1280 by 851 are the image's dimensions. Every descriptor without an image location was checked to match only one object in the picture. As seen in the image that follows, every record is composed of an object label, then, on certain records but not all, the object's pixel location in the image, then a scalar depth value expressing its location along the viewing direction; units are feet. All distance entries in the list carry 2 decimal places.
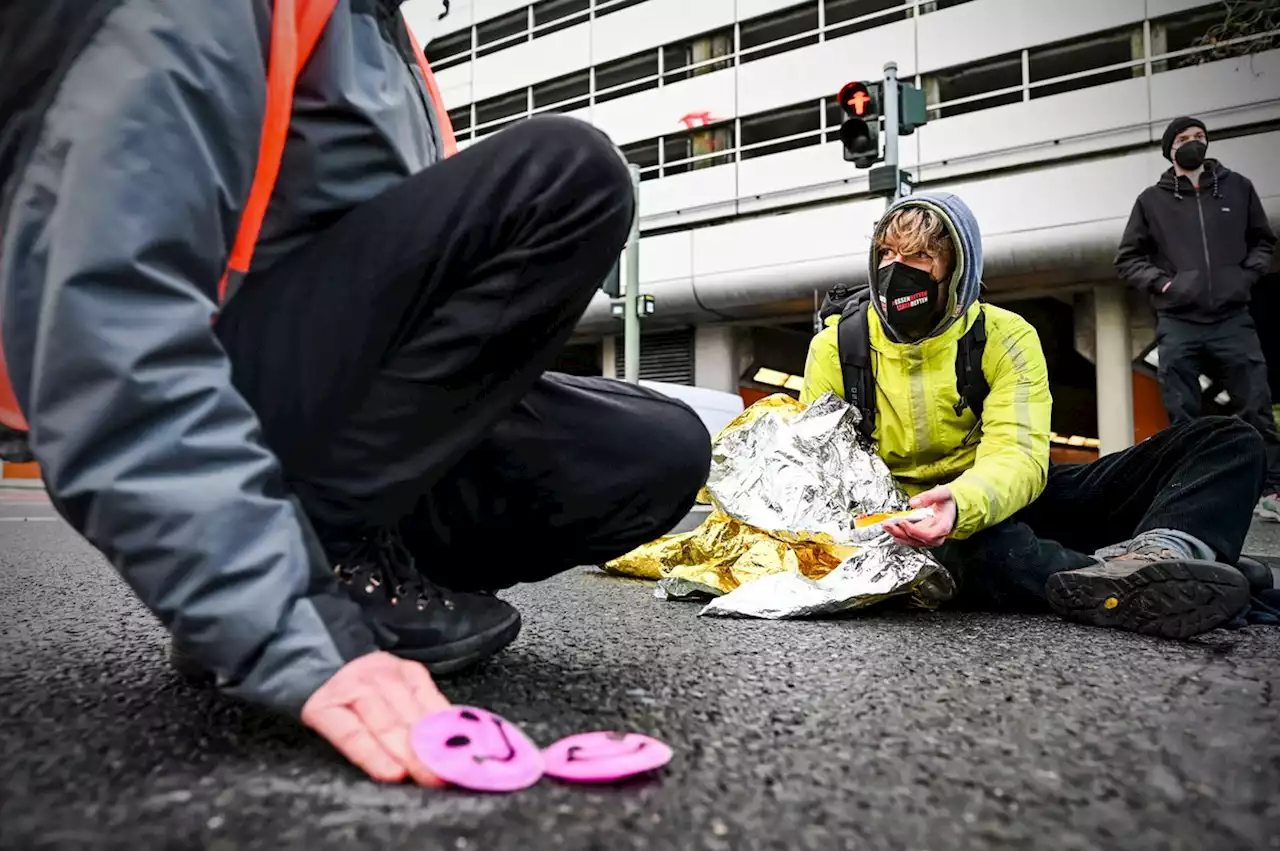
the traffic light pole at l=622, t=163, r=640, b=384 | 28.02
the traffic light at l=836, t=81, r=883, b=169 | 16.15
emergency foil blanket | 5.85
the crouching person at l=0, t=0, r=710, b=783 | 2.18
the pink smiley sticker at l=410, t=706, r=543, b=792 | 2.20
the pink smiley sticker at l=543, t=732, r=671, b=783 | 2.33
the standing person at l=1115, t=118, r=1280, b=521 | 12.54
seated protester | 5.64
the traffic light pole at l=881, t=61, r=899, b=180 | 16.04
